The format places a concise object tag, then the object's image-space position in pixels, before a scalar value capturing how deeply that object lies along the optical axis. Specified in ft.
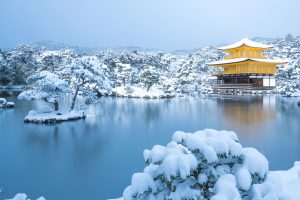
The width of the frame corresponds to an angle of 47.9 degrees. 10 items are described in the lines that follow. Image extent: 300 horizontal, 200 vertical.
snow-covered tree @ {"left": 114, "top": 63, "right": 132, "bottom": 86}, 136.36
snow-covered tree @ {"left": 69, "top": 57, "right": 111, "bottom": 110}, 64.80
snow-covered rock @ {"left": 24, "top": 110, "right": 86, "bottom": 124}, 59.36
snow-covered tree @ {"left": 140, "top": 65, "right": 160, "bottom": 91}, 115.99
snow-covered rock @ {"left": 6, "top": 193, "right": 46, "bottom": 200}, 17.48
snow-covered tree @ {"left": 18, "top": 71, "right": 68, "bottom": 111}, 60.18
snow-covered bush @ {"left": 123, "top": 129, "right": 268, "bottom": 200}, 11.08
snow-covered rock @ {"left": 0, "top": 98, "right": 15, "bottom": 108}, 81.66
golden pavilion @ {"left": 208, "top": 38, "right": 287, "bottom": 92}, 128.32
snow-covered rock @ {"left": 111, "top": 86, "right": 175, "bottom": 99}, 116.67
